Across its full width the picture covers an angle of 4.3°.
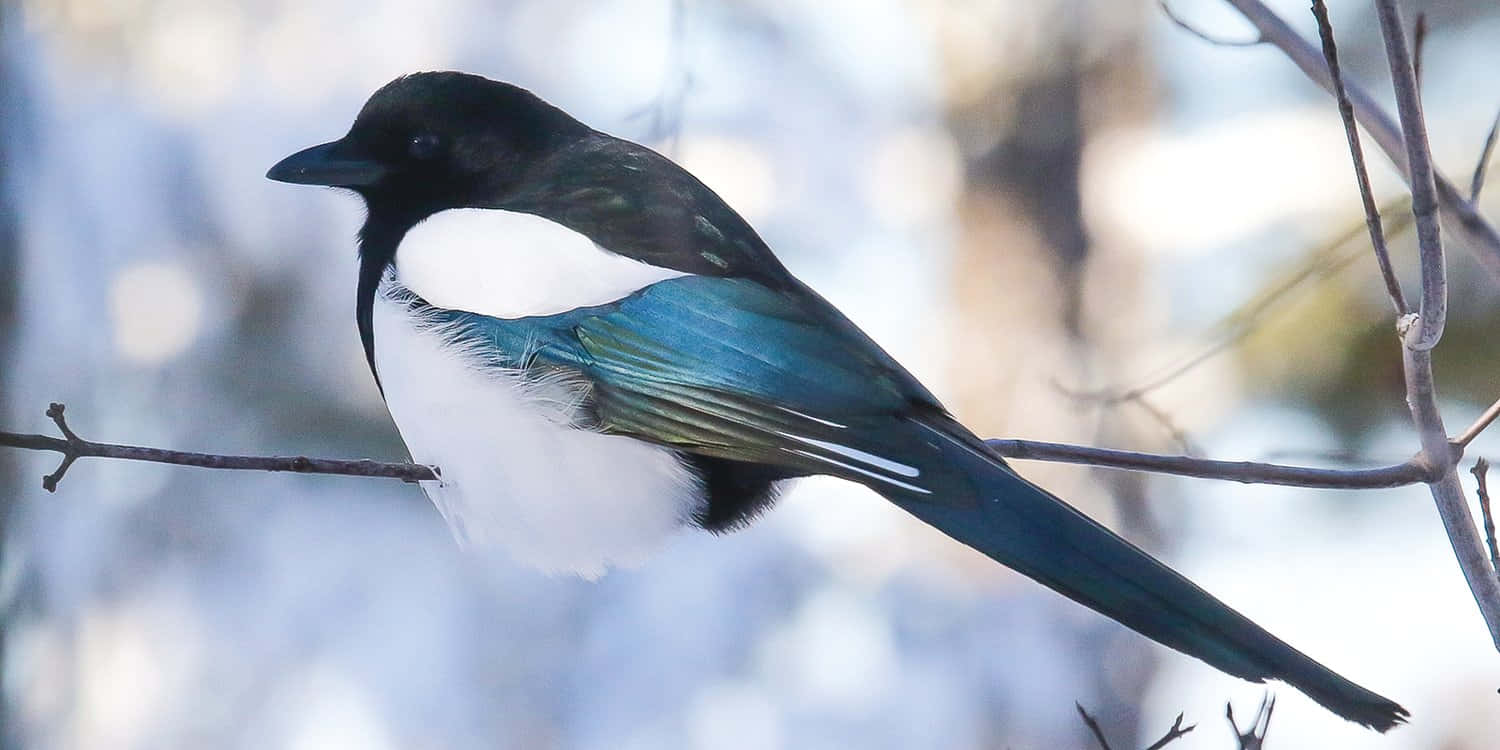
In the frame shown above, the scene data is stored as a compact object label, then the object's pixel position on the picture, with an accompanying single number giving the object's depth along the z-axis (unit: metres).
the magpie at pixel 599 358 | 6.43
